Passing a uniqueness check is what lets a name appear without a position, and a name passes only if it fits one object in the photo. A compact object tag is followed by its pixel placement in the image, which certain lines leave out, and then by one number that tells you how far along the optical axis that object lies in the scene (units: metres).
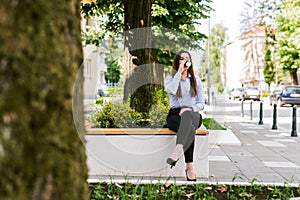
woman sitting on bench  5.27
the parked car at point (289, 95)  30.67
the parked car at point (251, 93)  43.91
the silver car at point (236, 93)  49.87
